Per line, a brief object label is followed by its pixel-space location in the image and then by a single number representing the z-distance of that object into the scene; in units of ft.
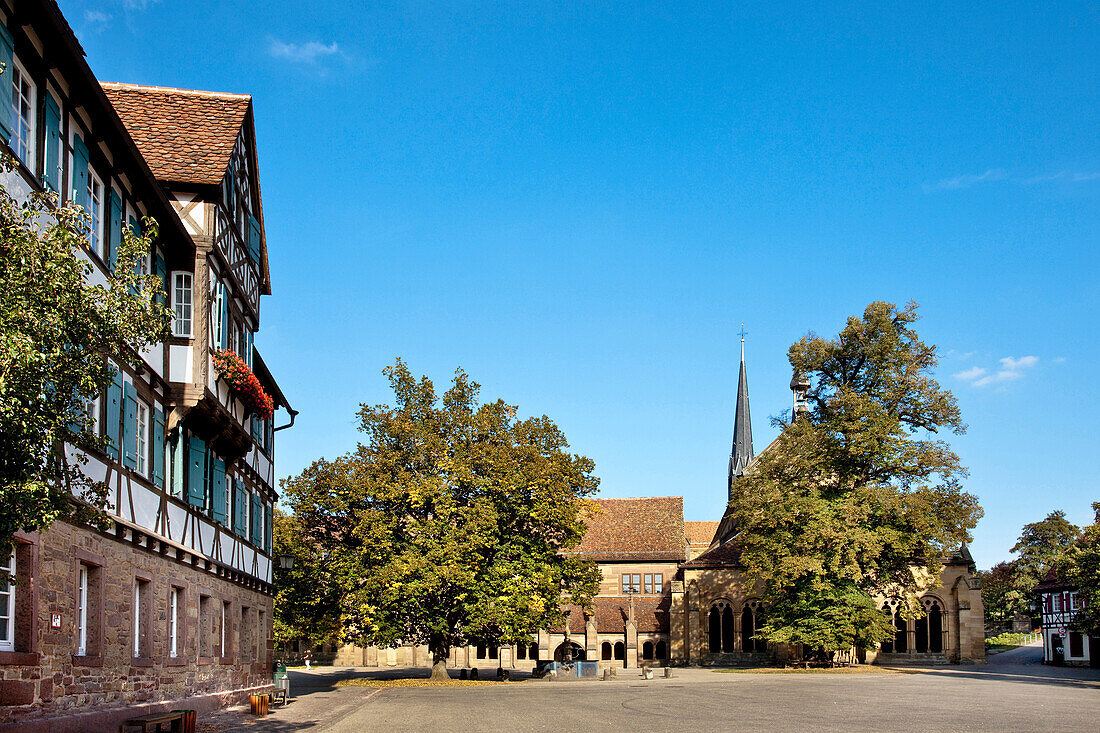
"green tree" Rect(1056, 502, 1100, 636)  146.20
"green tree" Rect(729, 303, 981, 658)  153.69
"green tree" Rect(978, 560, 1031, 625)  291.17
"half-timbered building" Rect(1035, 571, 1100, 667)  193.98
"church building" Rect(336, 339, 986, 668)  187.73
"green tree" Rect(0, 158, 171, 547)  27.91
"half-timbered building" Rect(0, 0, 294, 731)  44.68
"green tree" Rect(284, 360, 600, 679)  131.95
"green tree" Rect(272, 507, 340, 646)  140.36
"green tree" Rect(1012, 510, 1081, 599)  282.56
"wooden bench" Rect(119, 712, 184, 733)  51.55
